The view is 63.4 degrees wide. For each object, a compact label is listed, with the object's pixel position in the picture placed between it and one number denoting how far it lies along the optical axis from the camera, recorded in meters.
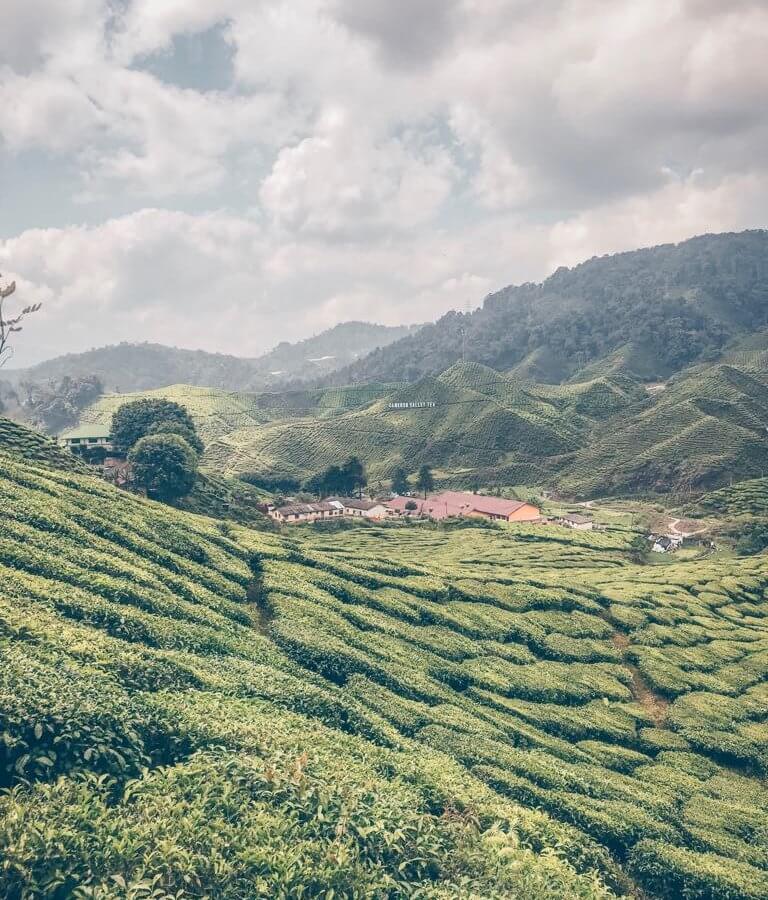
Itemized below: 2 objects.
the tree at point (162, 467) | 79.06
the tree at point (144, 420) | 106.44
